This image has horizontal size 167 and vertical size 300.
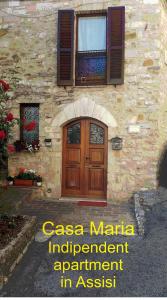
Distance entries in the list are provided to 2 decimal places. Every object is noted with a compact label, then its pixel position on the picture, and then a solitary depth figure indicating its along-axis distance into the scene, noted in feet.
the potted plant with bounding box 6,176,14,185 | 23.30
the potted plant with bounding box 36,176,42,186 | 22.91
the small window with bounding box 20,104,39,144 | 23.85
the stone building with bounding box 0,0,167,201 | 21.47
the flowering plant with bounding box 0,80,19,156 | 13.42
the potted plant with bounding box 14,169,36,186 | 22.97
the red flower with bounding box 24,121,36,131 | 14.32
